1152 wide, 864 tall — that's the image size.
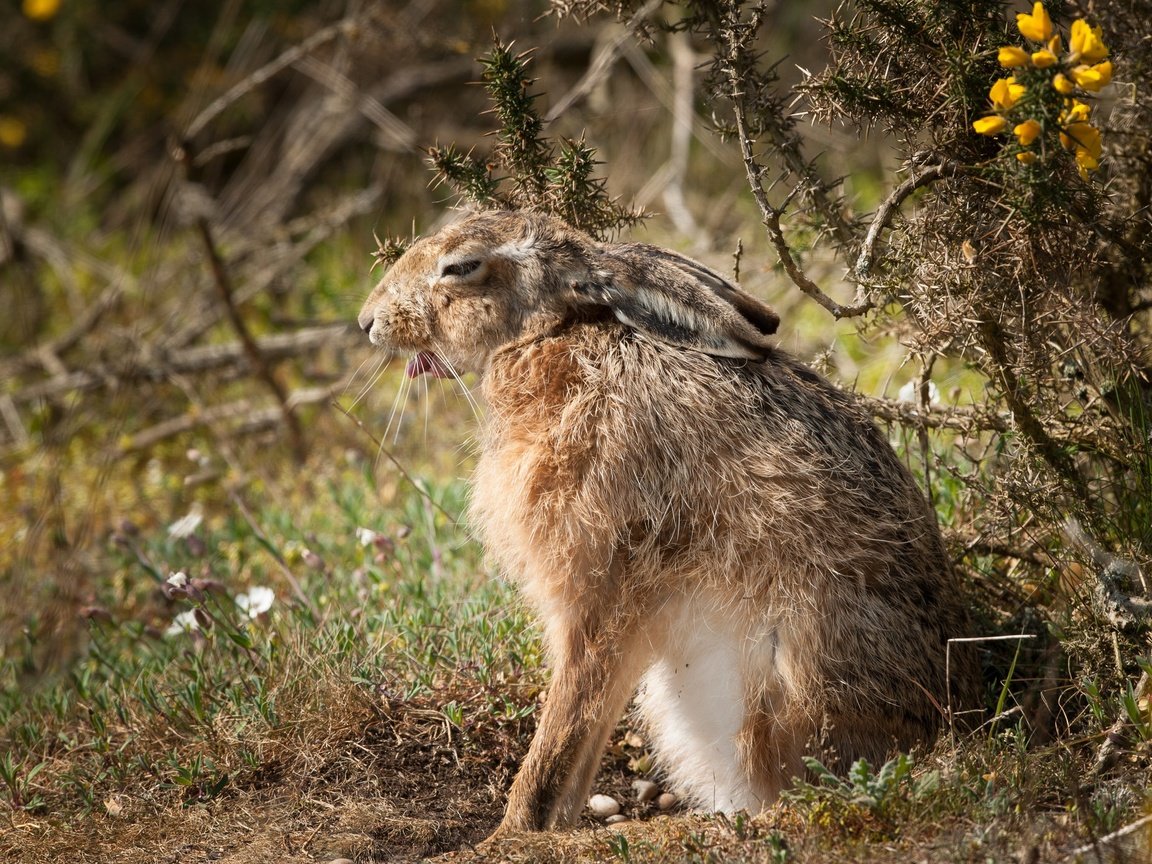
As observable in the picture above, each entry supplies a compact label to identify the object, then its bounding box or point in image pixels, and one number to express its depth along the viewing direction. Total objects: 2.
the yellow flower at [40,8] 19.28
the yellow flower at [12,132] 20.48
